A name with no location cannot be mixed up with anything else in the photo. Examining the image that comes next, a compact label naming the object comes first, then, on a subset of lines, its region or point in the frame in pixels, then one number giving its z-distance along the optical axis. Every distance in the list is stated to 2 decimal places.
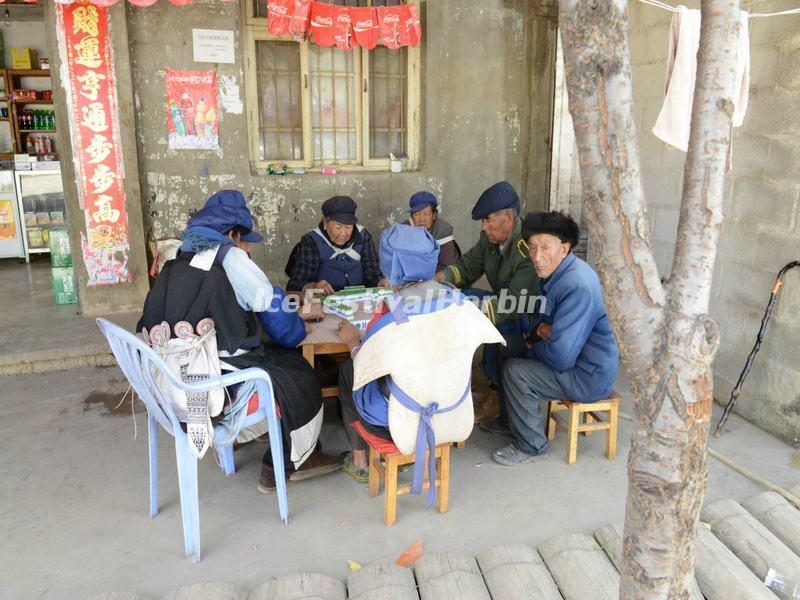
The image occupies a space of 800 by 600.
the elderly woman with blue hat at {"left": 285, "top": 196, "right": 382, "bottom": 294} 4.38
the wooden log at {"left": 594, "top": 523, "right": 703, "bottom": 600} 2.56
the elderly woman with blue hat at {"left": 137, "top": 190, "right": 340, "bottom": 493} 2.76
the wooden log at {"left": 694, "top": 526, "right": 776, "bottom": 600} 2.33
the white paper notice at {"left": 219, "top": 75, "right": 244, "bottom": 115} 5.64
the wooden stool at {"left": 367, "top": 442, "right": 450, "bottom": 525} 2.83
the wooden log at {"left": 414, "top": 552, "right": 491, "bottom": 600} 2.34
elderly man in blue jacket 3.17
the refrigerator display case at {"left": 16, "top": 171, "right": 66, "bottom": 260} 7.92
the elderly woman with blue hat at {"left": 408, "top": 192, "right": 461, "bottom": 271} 5.05
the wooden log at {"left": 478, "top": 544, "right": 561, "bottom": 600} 2.35
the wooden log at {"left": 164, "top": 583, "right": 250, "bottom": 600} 2.34
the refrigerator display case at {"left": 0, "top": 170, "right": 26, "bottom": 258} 7.86
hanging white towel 3.02
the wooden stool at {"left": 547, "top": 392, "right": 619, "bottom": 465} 3.40
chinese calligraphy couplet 5.12
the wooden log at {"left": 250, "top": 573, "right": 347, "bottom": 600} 2.34
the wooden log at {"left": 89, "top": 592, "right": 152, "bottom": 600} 2.31
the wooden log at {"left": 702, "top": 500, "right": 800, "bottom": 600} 2.49
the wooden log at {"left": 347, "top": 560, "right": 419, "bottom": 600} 2.34
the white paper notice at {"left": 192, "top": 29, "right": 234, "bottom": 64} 5.50
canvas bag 2.58
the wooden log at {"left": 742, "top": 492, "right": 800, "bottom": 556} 2.73
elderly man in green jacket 3.76
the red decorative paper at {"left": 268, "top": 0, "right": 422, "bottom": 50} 5.36
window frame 5.71
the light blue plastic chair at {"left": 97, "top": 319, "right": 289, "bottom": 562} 2.45
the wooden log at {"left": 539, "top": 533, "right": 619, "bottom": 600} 2.35
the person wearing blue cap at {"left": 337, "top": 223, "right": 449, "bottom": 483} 2.73
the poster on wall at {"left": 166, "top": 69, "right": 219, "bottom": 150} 5.54
